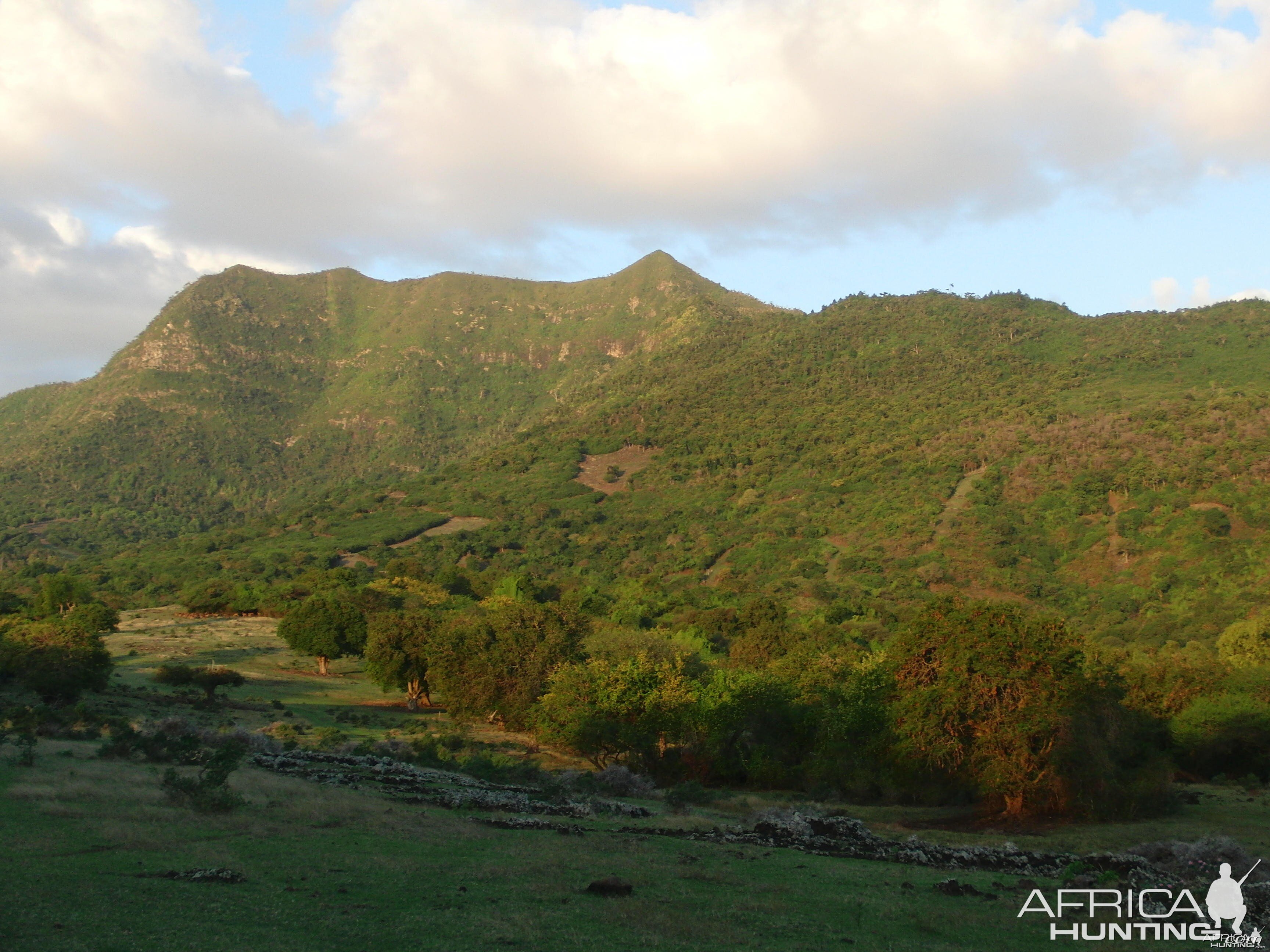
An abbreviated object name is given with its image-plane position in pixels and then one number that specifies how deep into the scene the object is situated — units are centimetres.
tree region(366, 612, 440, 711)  5619
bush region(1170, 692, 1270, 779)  4103
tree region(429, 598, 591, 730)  4894
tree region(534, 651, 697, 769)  3912
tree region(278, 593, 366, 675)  6794
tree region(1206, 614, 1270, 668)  5706
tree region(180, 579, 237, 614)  9931
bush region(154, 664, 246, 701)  5169
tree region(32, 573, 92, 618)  7112
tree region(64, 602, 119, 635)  5803
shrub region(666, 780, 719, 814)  2969
